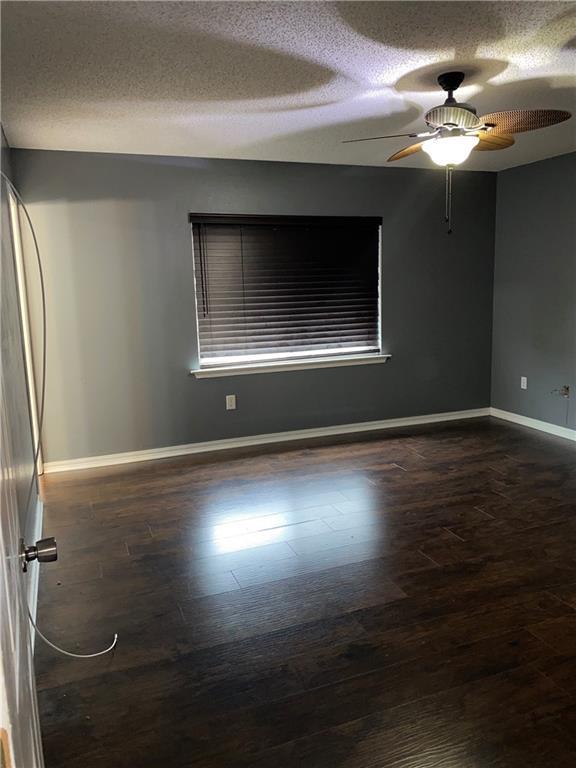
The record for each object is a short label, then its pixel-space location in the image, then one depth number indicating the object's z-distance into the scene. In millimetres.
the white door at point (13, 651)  687
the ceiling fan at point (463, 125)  2414
